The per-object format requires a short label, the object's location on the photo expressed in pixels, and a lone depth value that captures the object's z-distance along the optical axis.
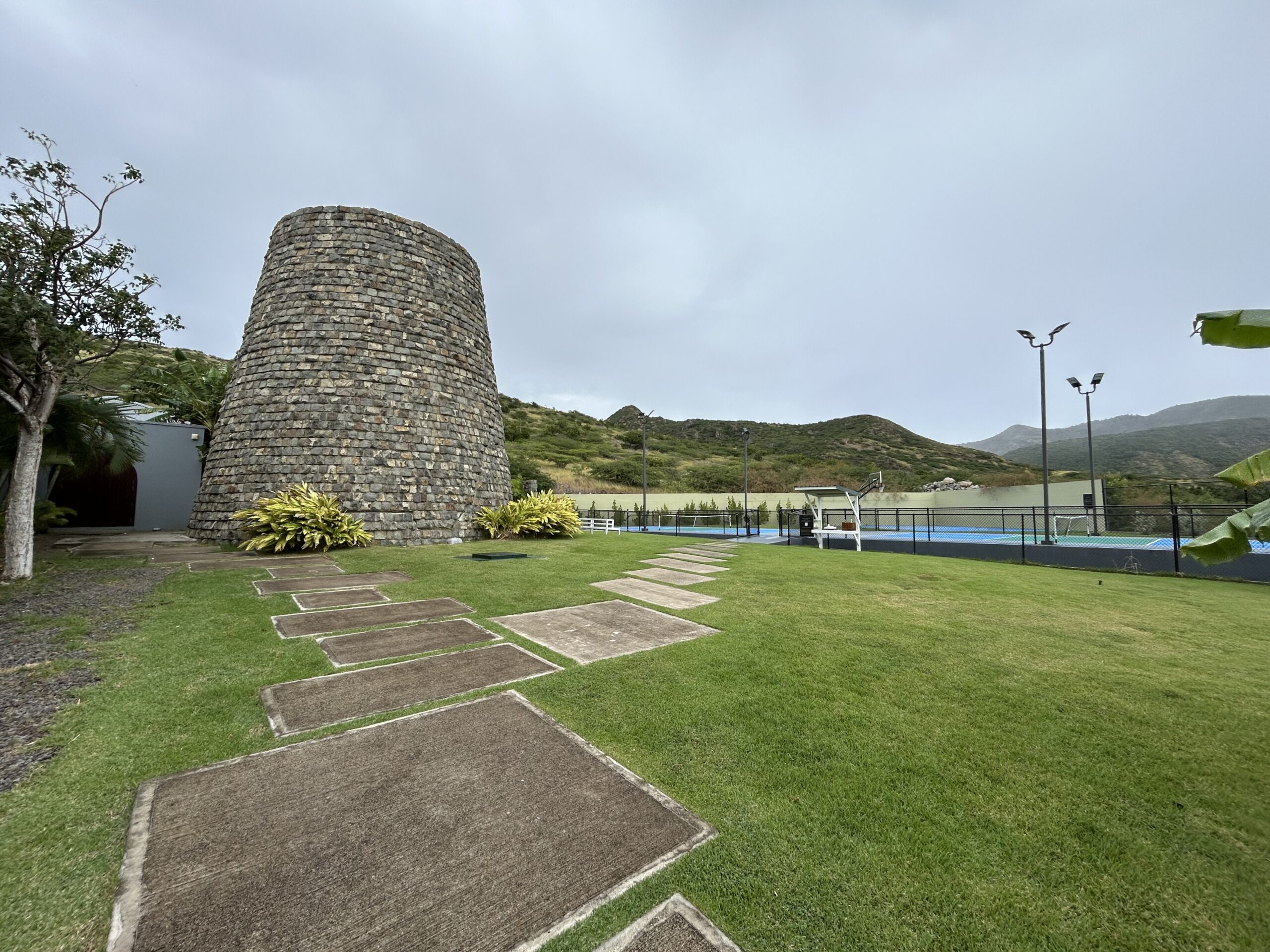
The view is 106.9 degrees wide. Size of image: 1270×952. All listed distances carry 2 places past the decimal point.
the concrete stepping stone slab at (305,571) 7.27
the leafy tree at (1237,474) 2.19
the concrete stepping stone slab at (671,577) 7.12
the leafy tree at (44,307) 5.98
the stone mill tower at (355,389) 11.90
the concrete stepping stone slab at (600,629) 4.01
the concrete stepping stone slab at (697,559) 9.33
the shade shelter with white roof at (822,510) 12.73
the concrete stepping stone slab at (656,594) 5.67
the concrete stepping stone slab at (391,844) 1.40
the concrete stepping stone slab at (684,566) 8.26
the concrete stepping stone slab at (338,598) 5.35
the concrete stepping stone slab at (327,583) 6.19
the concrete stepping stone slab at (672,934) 1.35
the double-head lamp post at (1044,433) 13.35
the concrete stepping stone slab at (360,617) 4.41
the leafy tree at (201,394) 17.20
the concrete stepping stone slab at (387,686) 2.75
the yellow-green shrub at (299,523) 10.03
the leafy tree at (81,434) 7.62
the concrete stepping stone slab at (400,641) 3.73
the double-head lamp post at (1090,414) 16.27
